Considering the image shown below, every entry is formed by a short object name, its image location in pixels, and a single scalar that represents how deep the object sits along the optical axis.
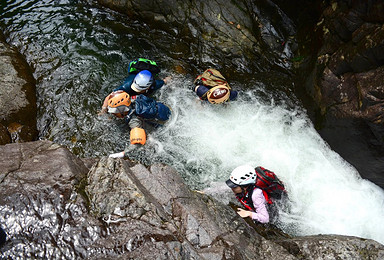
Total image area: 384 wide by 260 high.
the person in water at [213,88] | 7.58
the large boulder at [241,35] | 9.14
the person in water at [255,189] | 5.82
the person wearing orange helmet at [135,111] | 6.73
